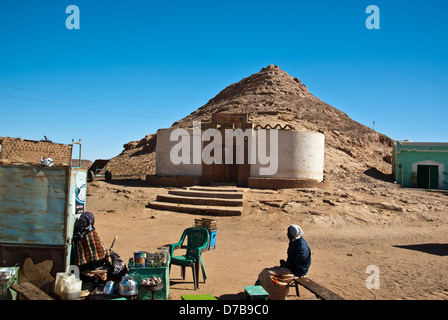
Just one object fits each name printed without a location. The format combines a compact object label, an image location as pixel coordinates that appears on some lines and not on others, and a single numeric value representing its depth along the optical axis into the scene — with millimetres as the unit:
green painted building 24906
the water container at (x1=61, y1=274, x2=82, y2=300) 4451
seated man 5141
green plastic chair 5781
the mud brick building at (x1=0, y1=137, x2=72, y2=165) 19188
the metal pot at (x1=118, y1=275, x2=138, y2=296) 4367
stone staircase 13258
